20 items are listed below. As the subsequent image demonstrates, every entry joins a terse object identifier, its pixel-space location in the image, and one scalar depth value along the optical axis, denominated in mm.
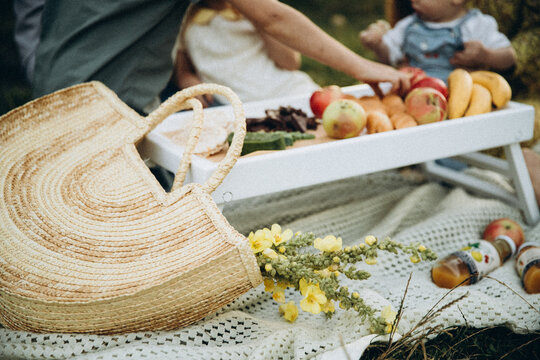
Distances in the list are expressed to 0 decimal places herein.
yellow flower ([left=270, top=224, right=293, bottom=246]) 994
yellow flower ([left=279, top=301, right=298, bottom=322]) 1109
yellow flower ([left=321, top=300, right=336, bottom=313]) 967
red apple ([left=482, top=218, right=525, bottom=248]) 1489
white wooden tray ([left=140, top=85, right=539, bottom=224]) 1140
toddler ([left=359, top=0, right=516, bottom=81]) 1937
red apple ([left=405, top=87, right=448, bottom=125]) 1423
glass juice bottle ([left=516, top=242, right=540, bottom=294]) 1234
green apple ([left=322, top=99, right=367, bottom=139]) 1317
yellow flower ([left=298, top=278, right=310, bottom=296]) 947
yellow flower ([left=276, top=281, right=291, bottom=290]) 984
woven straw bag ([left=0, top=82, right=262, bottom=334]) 853
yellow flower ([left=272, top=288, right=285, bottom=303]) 997
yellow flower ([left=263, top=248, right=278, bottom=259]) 958
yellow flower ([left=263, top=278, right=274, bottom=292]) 997
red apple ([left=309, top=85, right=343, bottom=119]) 1521
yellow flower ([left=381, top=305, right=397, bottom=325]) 974
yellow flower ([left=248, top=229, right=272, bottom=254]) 972
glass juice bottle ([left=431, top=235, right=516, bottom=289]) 1283
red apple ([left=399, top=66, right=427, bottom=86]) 1621
